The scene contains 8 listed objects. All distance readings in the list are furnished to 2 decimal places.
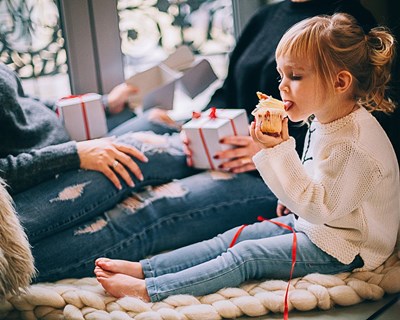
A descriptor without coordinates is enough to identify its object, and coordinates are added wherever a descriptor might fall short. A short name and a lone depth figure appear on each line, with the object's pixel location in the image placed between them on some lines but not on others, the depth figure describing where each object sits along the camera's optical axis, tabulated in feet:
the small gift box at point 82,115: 4.58
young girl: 3.61
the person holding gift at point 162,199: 4.06
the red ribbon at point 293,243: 3.67
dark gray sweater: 4.04
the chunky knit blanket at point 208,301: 3.61
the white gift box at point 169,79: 5.21
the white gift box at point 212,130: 4.50
